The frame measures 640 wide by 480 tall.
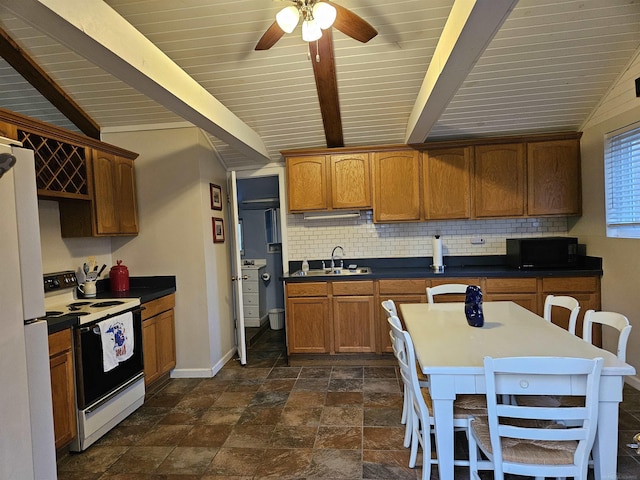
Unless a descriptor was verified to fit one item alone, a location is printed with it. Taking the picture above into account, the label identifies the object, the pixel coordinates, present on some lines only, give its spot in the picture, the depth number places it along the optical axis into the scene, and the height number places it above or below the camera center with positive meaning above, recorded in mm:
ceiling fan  1902 +1105
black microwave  3738 -346
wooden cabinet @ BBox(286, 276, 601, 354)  3707 -806
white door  3883 -432
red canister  3551 -388
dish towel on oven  2627 -735
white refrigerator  1491 -386
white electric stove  2467 -866
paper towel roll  4078 -322
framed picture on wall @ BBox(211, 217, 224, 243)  3983 +23
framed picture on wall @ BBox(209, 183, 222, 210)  3946 +379
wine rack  2623 +542
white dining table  1562 -631
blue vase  2250 -519
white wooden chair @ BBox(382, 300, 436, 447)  2155 -962
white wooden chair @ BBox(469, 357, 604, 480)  1433 -761
